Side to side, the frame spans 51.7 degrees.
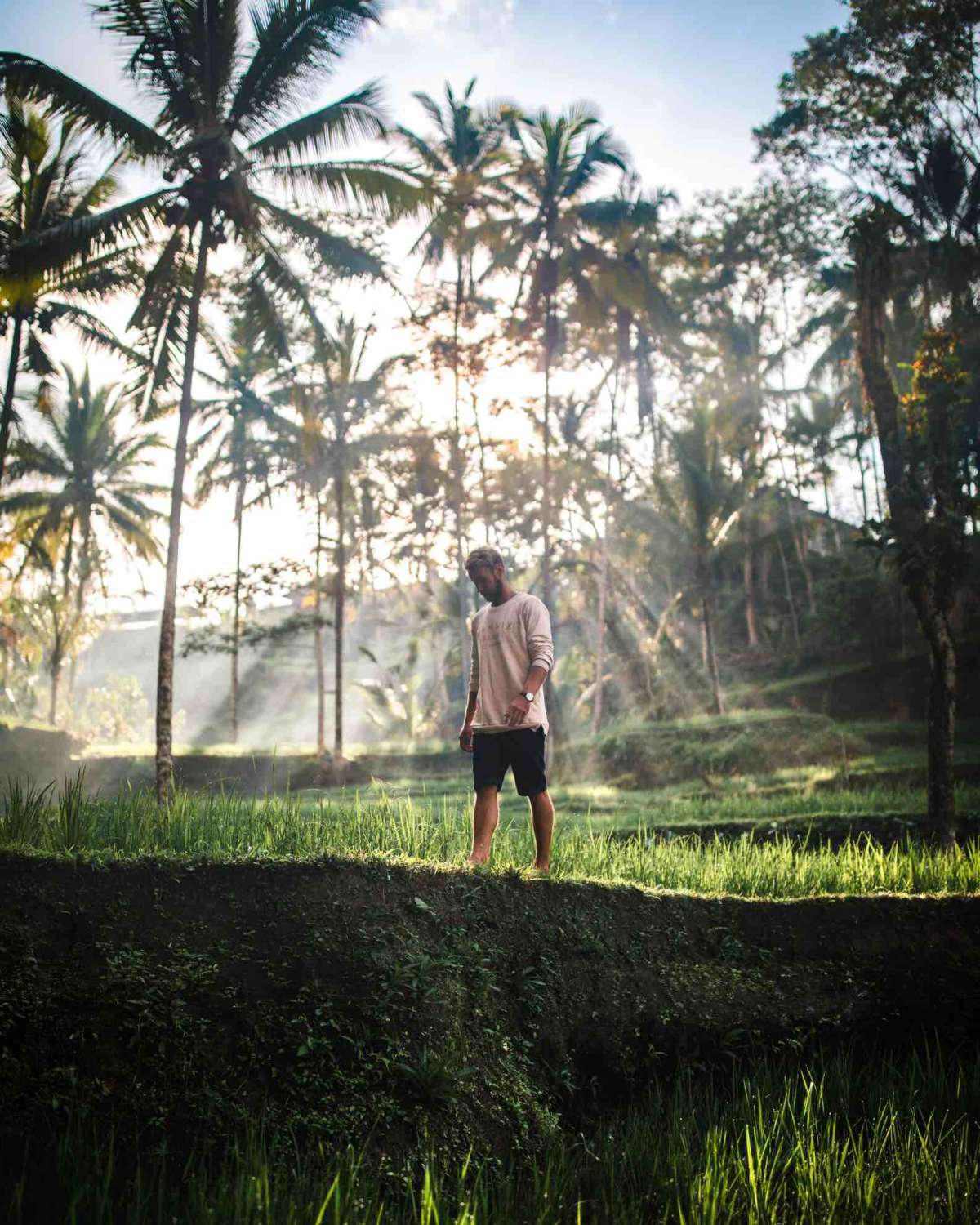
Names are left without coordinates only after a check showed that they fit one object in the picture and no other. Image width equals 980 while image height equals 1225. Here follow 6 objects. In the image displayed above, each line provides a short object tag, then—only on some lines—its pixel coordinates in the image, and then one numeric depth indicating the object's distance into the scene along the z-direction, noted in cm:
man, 520
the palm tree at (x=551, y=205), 2027
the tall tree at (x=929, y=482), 884
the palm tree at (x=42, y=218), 1361
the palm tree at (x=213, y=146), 1185
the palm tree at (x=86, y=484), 2553
